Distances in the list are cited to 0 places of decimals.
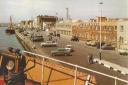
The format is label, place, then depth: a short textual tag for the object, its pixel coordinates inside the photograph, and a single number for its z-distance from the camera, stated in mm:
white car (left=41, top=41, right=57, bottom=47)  29348
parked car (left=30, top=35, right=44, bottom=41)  37826
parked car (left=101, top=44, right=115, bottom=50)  26063
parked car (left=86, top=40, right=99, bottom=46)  29714
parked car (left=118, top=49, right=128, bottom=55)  21875
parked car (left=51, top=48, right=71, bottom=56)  21248
